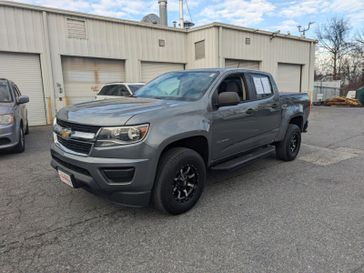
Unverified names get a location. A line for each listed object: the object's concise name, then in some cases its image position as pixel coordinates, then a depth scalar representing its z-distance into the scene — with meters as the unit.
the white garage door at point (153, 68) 14.27
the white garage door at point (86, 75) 12.22
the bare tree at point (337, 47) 40.84
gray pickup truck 2.86
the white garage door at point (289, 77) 19.24
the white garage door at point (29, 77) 10.73
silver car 5.80
